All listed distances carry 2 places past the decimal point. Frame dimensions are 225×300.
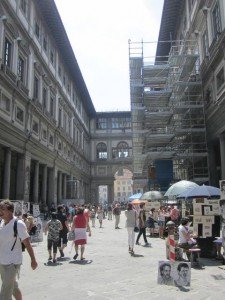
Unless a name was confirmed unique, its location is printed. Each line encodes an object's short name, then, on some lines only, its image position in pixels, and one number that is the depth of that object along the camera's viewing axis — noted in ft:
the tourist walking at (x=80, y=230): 35.24
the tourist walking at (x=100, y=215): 79.23
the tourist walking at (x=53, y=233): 33.76
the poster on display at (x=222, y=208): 29.42
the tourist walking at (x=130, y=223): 38.70
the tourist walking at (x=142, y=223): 44.14
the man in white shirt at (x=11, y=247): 16.17
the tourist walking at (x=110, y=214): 114.19
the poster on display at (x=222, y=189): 29.42
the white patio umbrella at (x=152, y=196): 66.33
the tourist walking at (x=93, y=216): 82.94
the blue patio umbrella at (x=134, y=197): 87.16
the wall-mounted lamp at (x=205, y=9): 76.69
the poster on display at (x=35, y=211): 53.67
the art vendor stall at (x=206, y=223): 35.09
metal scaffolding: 84.94
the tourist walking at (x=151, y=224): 55.95
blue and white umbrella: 39.37
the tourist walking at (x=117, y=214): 76.79
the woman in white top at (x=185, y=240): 31.09
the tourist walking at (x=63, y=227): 37.09
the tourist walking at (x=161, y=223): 54.08
